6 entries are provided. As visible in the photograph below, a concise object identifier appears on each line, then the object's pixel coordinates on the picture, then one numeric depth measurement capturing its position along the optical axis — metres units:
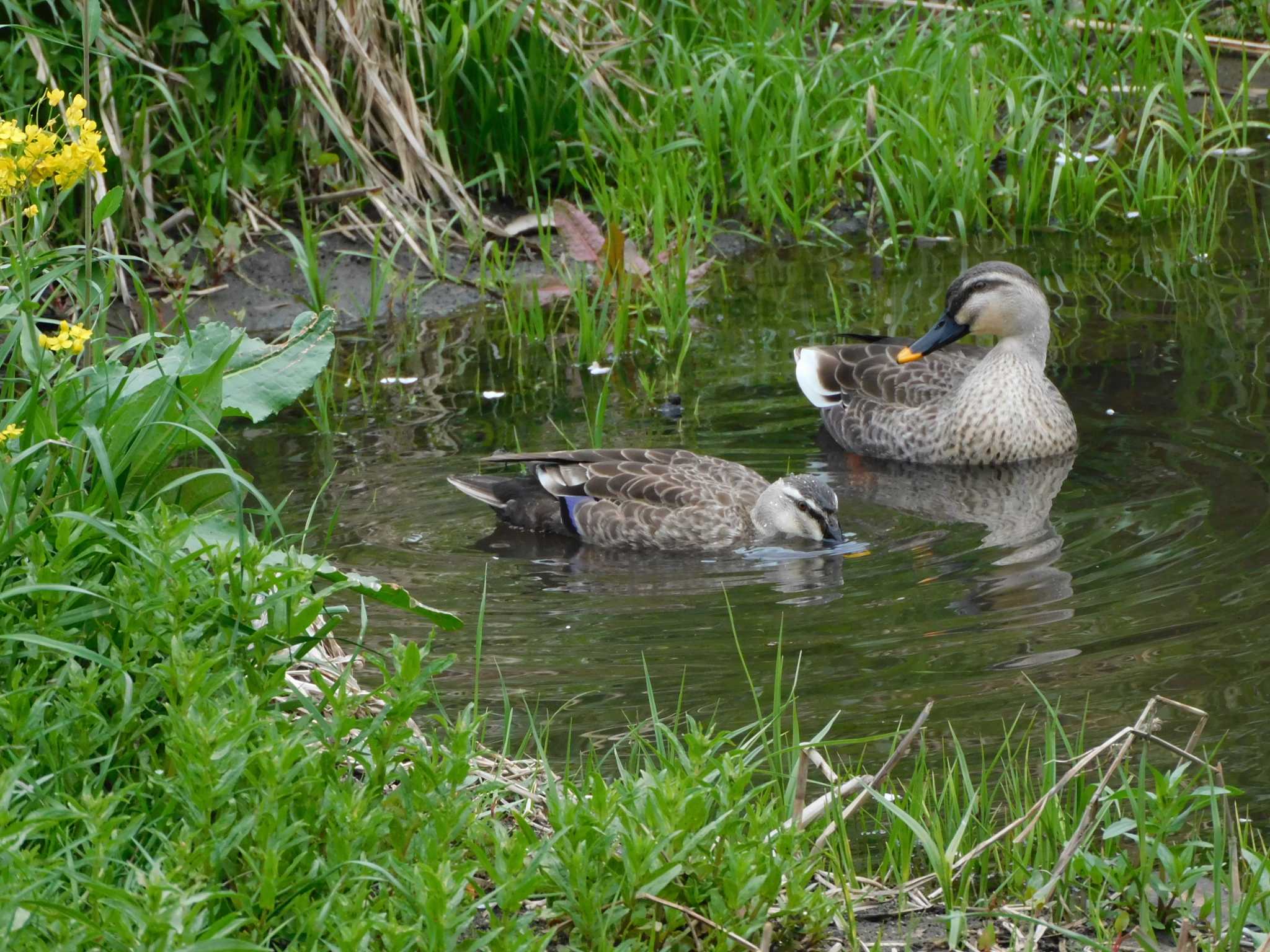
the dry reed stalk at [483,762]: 7.01
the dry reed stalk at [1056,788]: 6.67
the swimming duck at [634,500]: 13.62
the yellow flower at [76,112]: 7.49
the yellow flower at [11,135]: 7.26
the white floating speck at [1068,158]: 19.55
